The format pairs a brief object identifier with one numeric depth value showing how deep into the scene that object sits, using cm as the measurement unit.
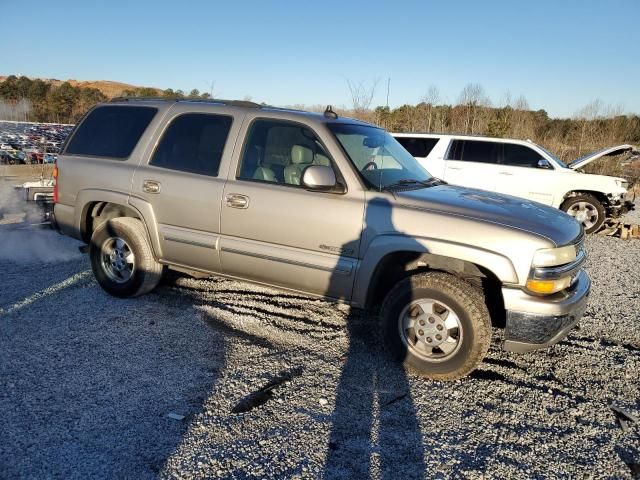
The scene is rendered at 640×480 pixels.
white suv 964
